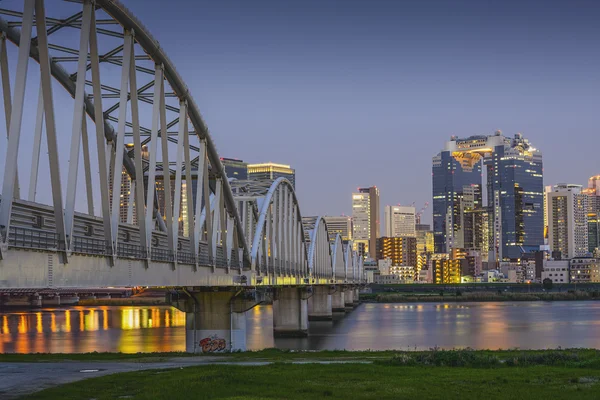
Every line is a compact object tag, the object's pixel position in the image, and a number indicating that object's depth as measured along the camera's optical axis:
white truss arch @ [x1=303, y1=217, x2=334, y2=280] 129.88
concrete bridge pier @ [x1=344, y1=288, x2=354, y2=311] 196.50
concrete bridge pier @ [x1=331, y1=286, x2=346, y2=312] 169.77
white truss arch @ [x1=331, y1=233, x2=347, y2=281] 179.19
